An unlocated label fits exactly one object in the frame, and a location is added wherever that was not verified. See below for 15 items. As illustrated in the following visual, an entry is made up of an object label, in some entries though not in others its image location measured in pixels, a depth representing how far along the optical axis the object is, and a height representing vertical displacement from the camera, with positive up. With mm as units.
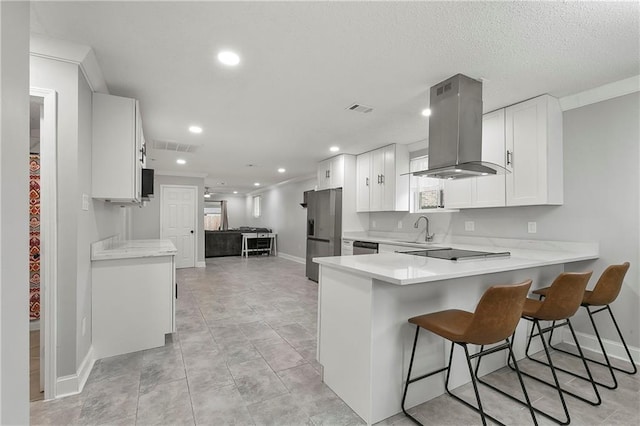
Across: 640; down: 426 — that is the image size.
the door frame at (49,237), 2008 -145
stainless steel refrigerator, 5518 -187
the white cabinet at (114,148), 2533 +580
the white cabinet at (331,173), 5578 +828
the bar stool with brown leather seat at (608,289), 2250 -568
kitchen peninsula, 1808 -672
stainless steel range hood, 2447 +714
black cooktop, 2294 -329
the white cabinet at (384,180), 4805 +592
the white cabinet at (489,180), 3188 +390
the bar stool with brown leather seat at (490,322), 1548 -581
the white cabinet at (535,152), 2876 +615
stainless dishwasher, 4643 -523
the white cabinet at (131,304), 2576 -797
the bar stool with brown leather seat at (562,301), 1959 -580
